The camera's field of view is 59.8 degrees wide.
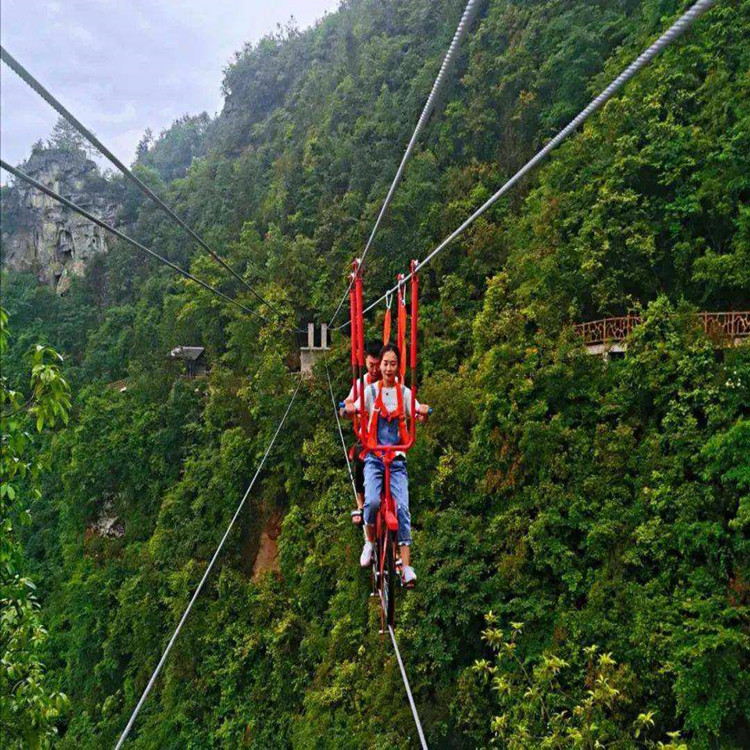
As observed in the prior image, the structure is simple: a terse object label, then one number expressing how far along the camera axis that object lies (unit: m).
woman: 3.85
